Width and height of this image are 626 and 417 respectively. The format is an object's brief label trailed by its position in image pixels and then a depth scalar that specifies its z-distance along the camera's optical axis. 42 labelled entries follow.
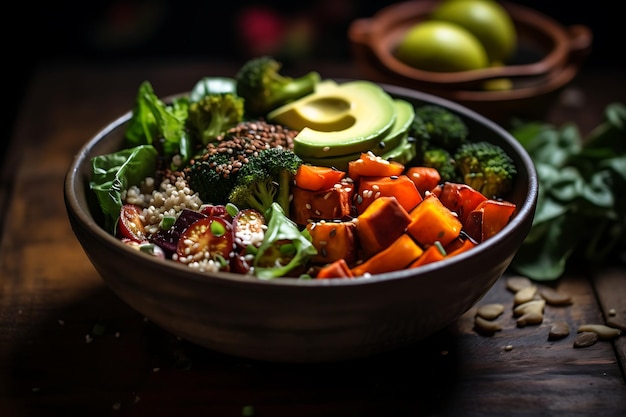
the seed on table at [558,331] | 0.48
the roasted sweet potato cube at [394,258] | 0.43
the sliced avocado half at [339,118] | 0.47
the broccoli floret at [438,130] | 0.51
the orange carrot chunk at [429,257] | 0.43
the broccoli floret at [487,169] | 0.49
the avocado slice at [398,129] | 0.48
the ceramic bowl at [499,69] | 0.61
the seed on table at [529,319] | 0.49
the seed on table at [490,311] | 0.49
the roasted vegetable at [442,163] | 0.50
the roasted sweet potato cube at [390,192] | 0.46
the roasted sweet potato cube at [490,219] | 0.46
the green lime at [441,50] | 0.63
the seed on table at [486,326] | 0.48
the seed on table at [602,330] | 0.48
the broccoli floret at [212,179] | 0.47
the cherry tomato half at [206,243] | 0.44
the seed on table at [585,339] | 0.47
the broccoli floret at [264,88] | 0.53
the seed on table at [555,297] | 0.50
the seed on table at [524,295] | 0.50
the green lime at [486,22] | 0.66
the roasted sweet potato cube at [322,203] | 0.46
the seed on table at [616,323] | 0.48
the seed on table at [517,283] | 0.51
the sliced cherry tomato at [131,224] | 0.46
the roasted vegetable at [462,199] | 0.47
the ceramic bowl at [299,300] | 0.41
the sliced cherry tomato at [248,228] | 0.44
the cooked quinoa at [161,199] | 0.47
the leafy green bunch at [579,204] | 0.53
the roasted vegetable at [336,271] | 0.42
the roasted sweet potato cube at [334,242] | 0.44
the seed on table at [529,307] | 0.49
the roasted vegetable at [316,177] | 0.46
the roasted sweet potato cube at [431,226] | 0.44
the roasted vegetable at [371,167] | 0.46
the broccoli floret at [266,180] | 0.46
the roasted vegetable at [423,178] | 0.48
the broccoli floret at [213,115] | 0.50
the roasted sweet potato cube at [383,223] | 0.44
